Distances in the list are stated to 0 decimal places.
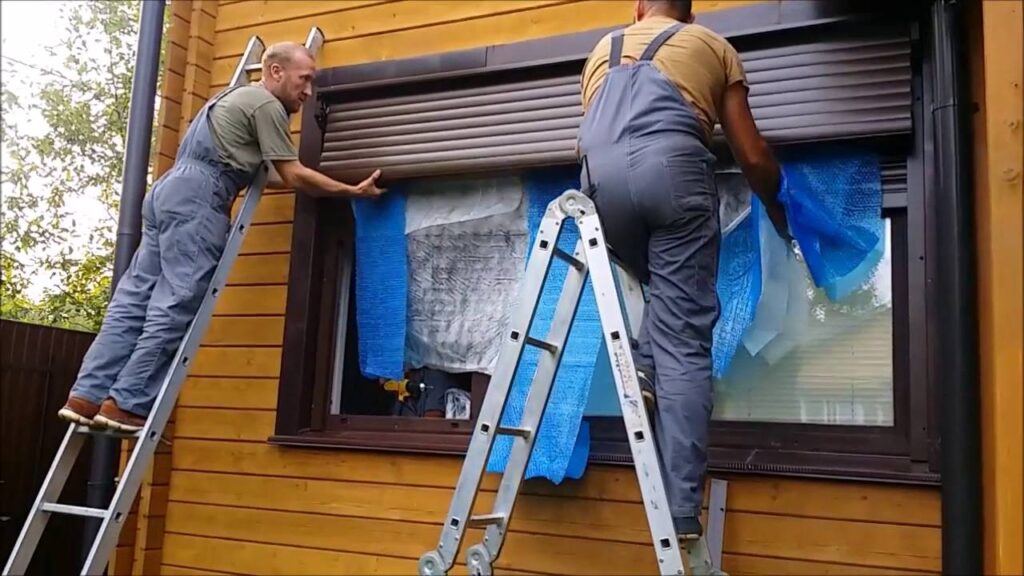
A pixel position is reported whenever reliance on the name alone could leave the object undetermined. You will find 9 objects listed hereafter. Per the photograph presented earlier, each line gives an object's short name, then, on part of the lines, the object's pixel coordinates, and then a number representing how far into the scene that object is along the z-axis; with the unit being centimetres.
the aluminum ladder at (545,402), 180
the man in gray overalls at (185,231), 251
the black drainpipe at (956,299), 196
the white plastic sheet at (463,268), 294
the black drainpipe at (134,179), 316
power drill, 304
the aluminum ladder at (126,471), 233
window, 238
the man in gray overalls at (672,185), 189
